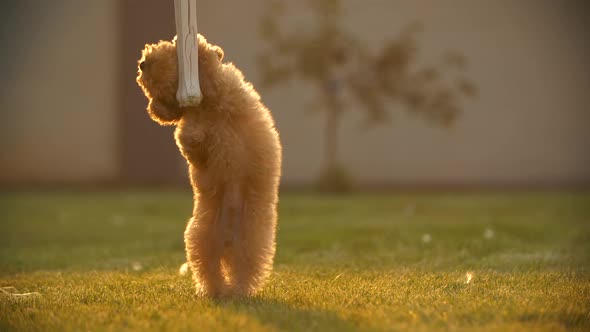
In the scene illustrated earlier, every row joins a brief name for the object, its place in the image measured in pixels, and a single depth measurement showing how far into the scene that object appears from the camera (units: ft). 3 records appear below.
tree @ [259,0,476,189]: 94.58
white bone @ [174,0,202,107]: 24.44
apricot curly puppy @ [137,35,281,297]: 25.39
